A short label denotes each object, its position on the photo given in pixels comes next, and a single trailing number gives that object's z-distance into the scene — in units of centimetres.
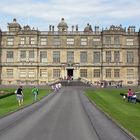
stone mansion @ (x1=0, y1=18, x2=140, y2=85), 5816
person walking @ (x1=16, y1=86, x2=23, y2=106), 2227
